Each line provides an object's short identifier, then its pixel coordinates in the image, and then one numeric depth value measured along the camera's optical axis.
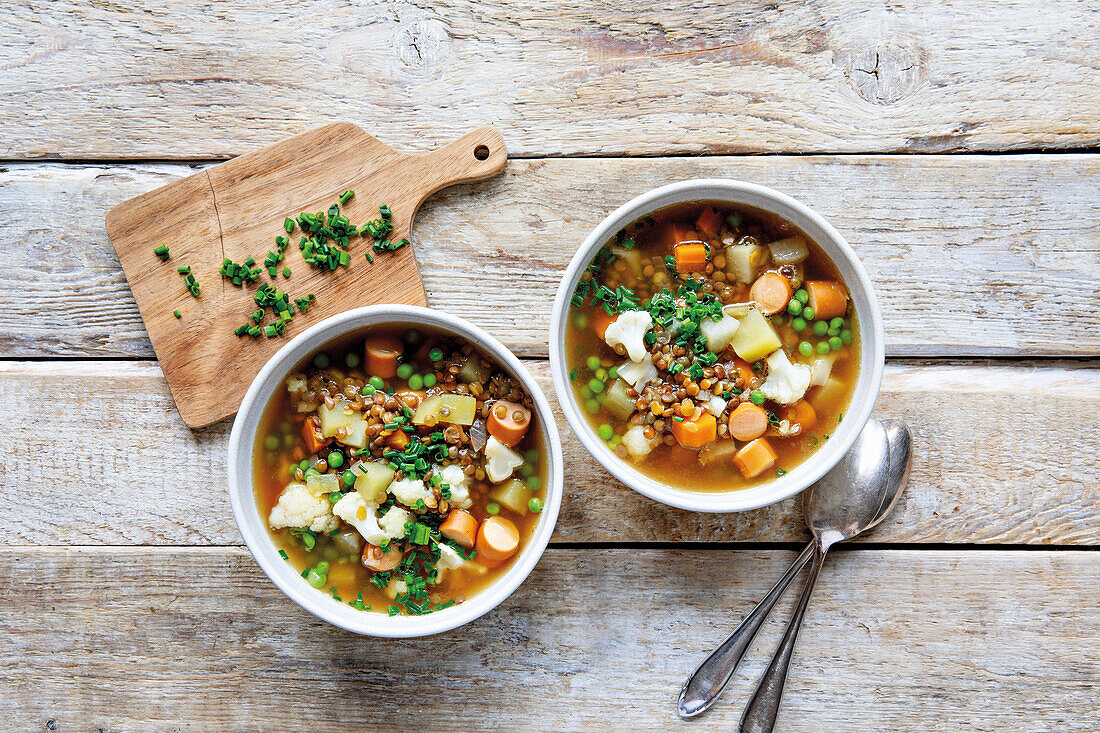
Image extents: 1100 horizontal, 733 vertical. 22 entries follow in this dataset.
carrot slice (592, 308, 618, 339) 0.72
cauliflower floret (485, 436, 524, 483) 0.72
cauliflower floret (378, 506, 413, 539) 0.72
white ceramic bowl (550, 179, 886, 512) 0.70
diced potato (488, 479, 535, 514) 0.73
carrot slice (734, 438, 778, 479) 0.72
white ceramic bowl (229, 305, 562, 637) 0.70
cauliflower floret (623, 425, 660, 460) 0.72
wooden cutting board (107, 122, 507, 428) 0.76
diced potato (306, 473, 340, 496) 0.72
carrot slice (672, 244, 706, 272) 0.72
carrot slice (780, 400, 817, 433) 0.72
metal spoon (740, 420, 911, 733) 0.76
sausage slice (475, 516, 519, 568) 0.72
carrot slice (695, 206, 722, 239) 0.72
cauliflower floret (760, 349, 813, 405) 0.71
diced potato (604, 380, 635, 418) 0.72
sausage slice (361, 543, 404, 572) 0.73
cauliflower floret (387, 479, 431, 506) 0.72
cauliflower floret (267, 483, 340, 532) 0.72
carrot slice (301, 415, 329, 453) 0.73
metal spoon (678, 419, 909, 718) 0.75
